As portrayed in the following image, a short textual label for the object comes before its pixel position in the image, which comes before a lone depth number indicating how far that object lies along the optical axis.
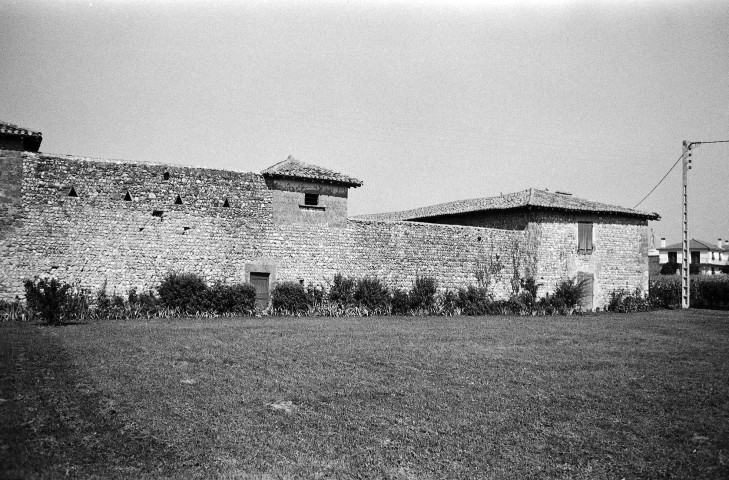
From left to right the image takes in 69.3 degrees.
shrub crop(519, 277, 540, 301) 24.14
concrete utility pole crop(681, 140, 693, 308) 26.08
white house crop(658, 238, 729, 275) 74.81
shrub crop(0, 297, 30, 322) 14.73
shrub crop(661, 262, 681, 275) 57.87
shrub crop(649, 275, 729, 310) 27.45
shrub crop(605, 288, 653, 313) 25.52
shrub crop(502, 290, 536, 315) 23.25
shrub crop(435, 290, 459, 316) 21.66
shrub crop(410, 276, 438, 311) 21.17
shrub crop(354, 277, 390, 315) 20.11
